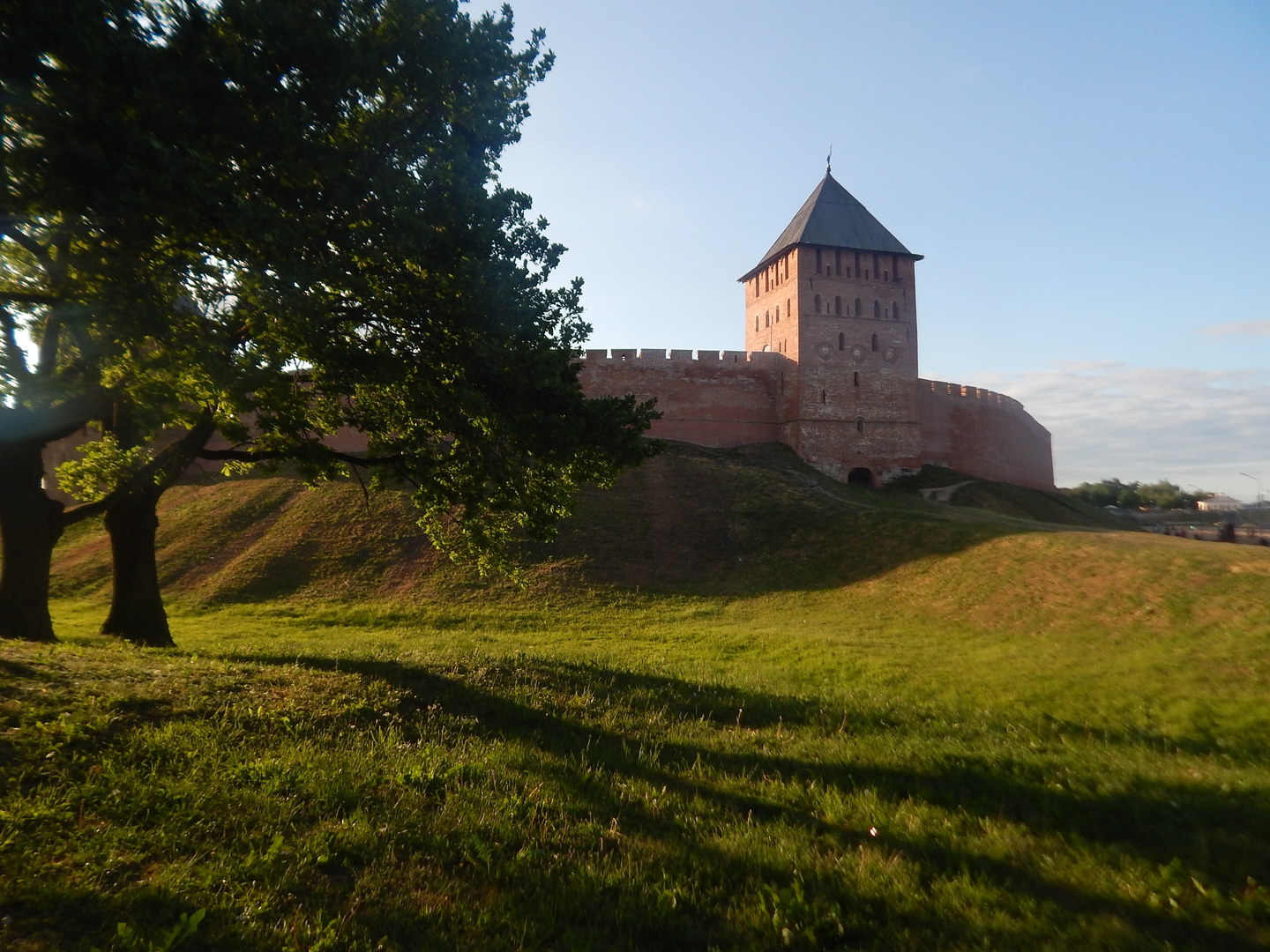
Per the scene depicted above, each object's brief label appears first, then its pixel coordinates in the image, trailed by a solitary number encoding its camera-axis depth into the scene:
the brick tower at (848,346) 35.06
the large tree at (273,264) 6.28
